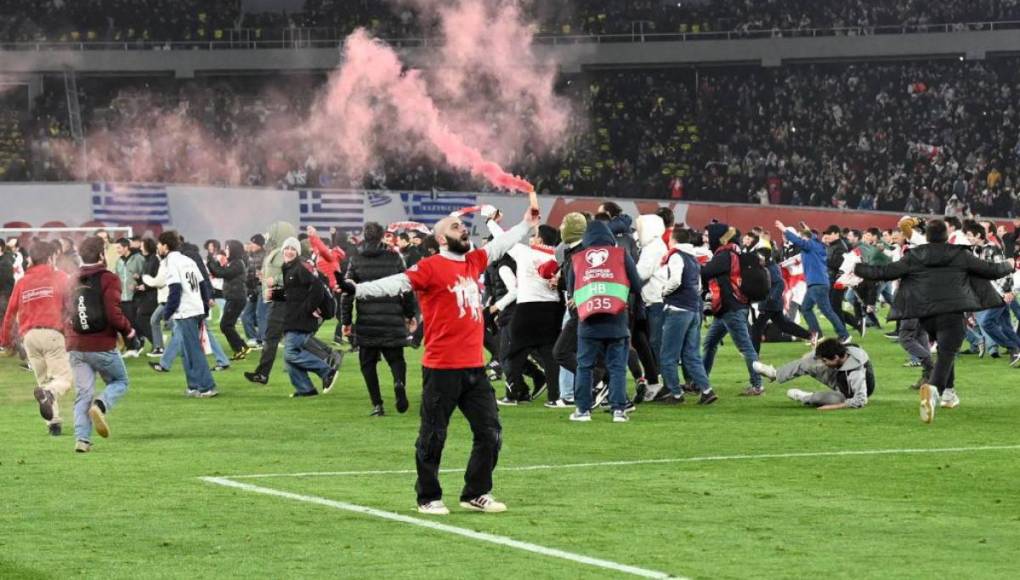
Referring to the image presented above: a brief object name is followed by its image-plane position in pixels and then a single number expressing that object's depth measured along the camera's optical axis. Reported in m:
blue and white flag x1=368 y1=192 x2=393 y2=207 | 52.69
